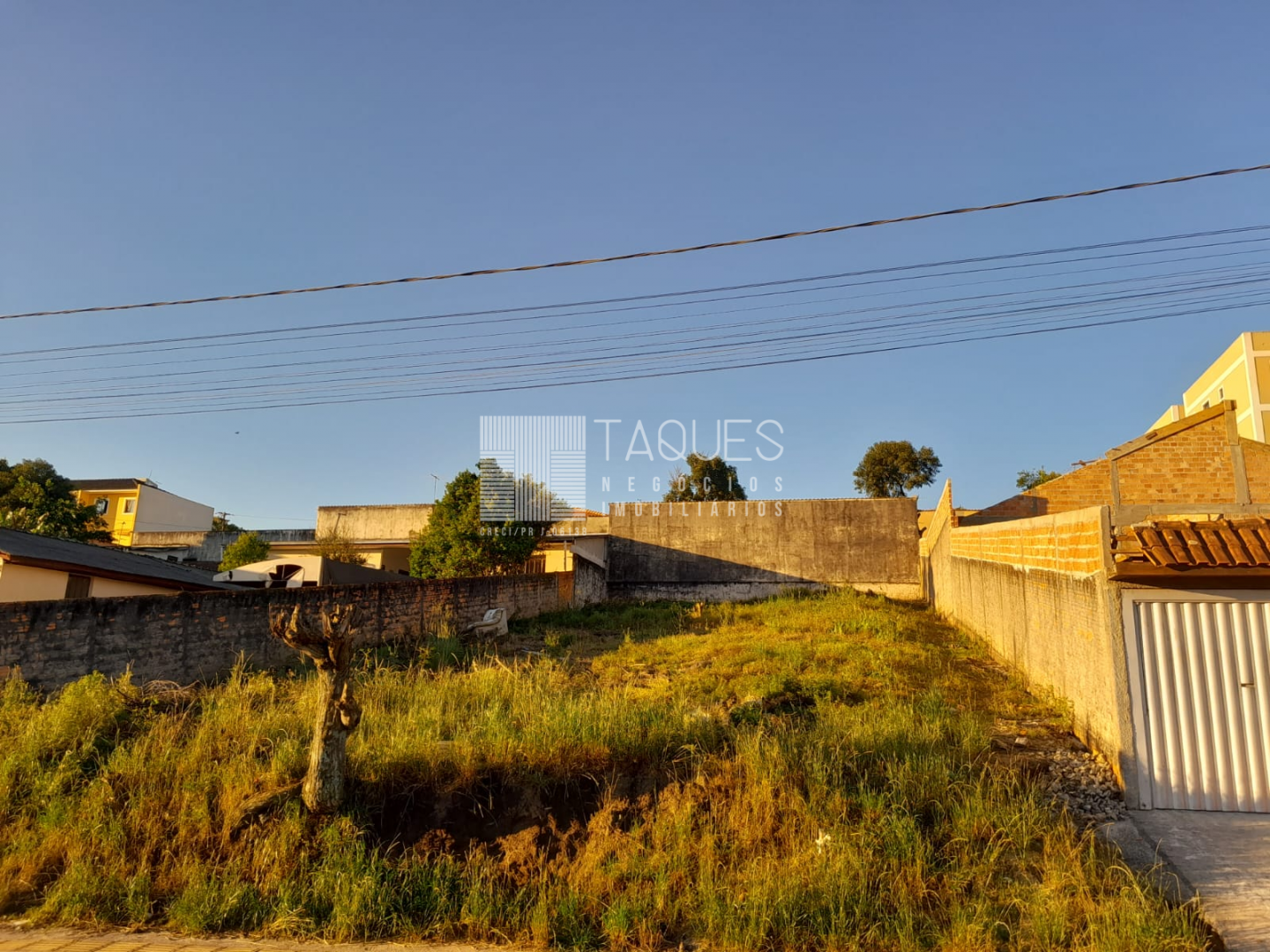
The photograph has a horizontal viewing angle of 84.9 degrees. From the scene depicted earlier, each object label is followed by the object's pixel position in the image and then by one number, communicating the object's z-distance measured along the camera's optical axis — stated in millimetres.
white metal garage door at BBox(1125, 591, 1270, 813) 5441
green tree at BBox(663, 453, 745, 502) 38781
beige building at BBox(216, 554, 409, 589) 15023
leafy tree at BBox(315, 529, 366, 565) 25000
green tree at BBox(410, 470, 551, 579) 19781
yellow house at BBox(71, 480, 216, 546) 37781
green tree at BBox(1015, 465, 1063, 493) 42031
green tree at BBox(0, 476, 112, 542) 22250
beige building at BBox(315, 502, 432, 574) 28797
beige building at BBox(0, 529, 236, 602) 9874
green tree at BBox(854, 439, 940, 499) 42125
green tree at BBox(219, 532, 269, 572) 22453
